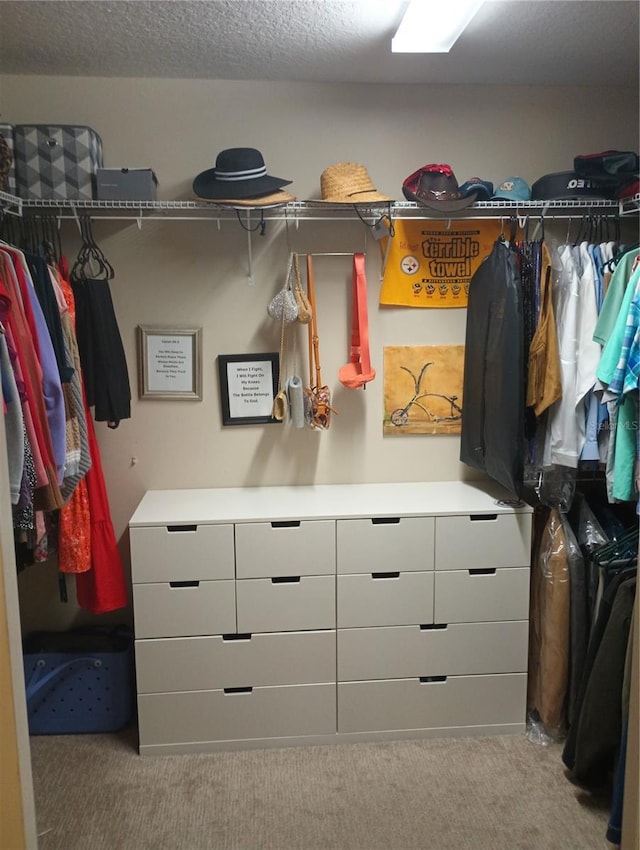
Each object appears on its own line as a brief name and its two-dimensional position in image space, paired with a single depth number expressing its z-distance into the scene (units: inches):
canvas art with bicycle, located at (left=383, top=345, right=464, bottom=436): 105.7
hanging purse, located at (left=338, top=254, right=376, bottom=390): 99.6
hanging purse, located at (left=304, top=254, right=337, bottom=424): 100.4
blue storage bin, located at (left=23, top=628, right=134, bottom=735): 96.7
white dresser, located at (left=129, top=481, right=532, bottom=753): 90.0
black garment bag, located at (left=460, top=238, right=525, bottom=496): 91.3
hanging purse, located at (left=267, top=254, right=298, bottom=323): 96.7
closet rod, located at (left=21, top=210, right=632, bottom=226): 97.9
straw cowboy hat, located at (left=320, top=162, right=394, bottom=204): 91.7
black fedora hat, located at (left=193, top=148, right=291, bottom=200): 90.1
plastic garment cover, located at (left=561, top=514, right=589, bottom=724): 92.5
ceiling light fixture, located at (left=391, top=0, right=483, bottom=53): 74.4
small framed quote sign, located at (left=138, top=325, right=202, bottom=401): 101.8
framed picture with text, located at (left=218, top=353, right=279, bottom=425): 103.2
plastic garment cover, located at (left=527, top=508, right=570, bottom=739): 93.1
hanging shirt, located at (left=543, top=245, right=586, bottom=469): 90.4
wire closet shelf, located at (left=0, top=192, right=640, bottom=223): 91.7
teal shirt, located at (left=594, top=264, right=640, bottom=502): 81.3
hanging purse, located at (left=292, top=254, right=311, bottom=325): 97.7
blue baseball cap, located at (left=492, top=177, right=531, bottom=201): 95.3
